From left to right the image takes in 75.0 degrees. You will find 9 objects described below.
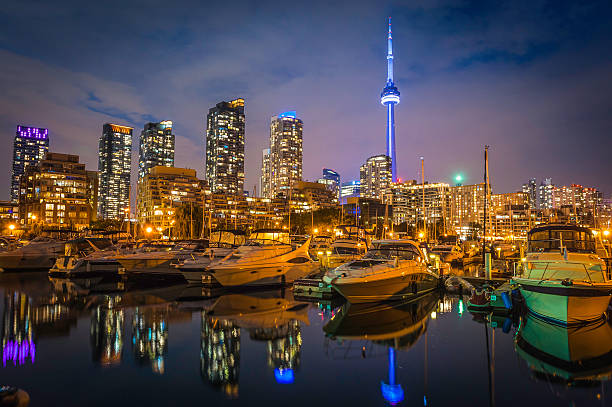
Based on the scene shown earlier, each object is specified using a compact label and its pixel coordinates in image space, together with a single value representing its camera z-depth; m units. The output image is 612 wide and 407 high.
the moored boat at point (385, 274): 17.16
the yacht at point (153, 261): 27.19
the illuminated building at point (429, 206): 189.81
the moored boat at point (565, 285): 13.52
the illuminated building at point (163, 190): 178.62
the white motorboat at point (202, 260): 24.39
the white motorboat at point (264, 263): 22.38
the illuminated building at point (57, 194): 126.06
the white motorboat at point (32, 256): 31.55
